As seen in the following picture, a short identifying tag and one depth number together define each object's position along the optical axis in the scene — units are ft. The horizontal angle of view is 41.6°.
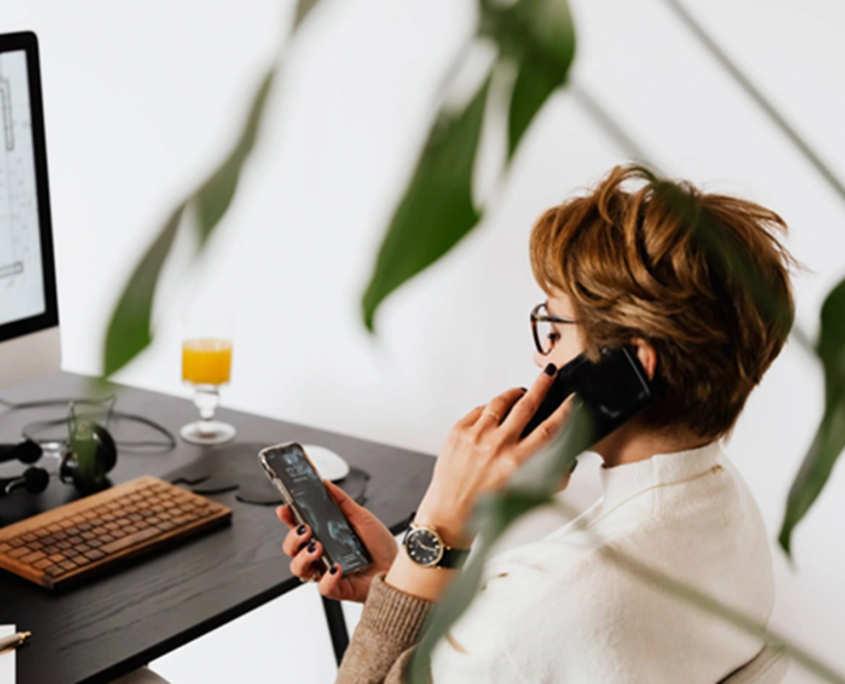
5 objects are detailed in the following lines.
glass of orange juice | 5.70
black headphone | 4.74
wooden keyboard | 4.03
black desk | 3.55
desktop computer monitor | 4.77
